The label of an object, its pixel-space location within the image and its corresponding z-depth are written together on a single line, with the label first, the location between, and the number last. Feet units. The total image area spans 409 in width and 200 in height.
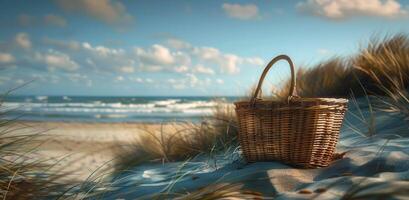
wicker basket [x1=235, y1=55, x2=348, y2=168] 10.03
